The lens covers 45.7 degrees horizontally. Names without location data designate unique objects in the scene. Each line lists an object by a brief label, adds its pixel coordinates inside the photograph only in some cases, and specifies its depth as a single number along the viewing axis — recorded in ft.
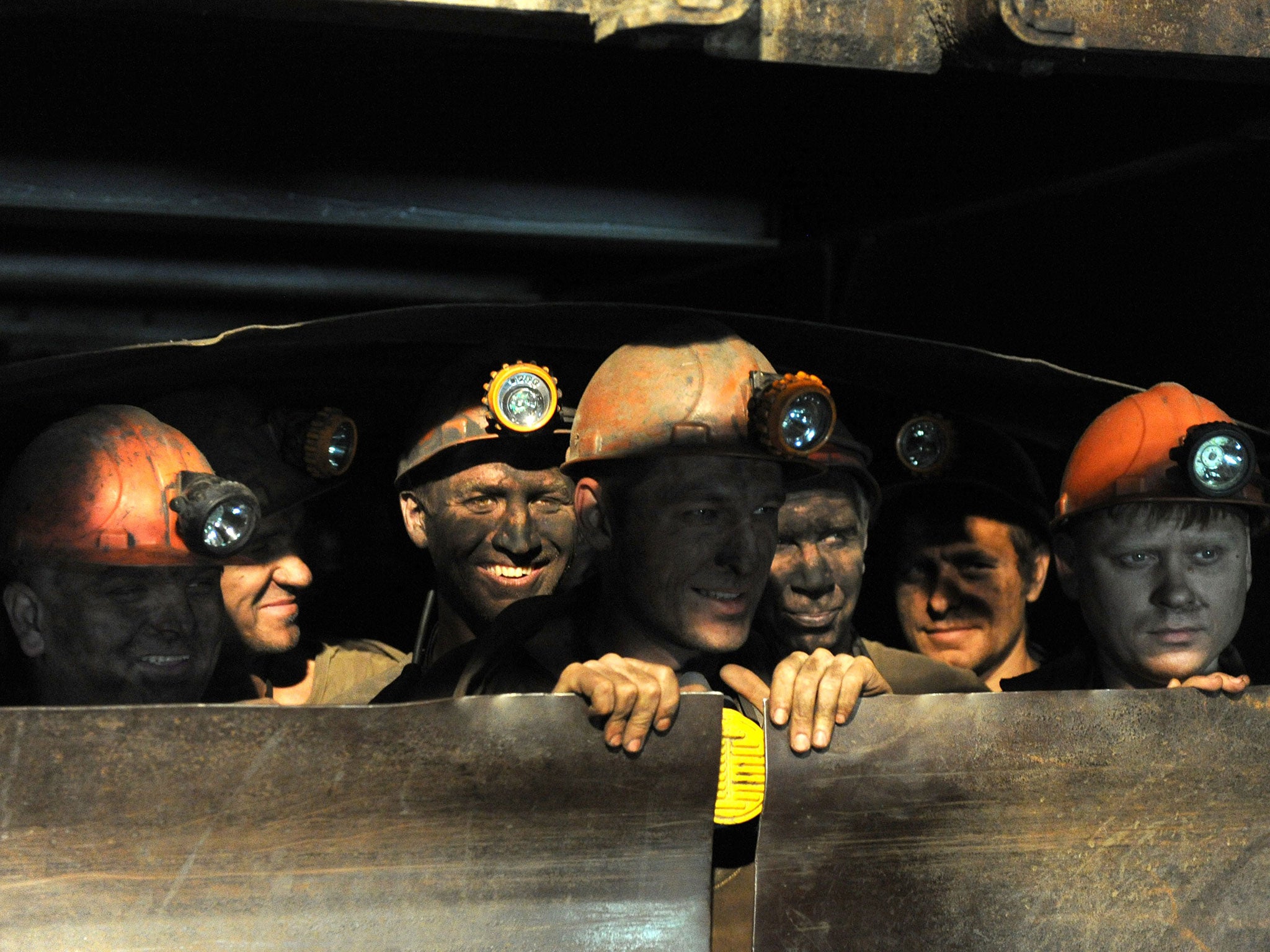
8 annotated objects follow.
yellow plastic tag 7.69
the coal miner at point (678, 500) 9.02
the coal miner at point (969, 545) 13.29
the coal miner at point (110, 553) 9.52
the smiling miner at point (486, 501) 11.95
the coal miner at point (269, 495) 12.01
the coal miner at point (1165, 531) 9.58
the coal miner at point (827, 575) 11.38
